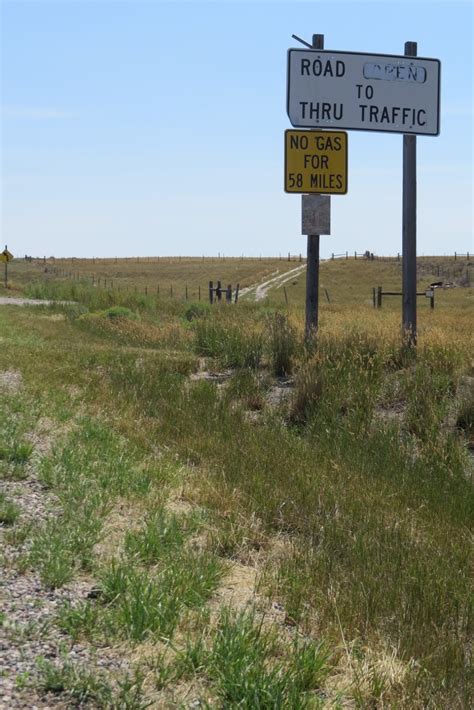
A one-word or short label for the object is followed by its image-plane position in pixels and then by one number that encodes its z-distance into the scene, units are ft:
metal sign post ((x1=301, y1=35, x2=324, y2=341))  45.65
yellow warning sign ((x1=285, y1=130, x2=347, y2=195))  43.80
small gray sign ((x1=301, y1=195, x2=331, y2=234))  44.42
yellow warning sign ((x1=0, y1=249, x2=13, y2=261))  165.17
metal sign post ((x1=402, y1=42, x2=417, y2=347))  43.88
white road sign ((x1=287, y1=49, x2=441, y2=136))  43.57
